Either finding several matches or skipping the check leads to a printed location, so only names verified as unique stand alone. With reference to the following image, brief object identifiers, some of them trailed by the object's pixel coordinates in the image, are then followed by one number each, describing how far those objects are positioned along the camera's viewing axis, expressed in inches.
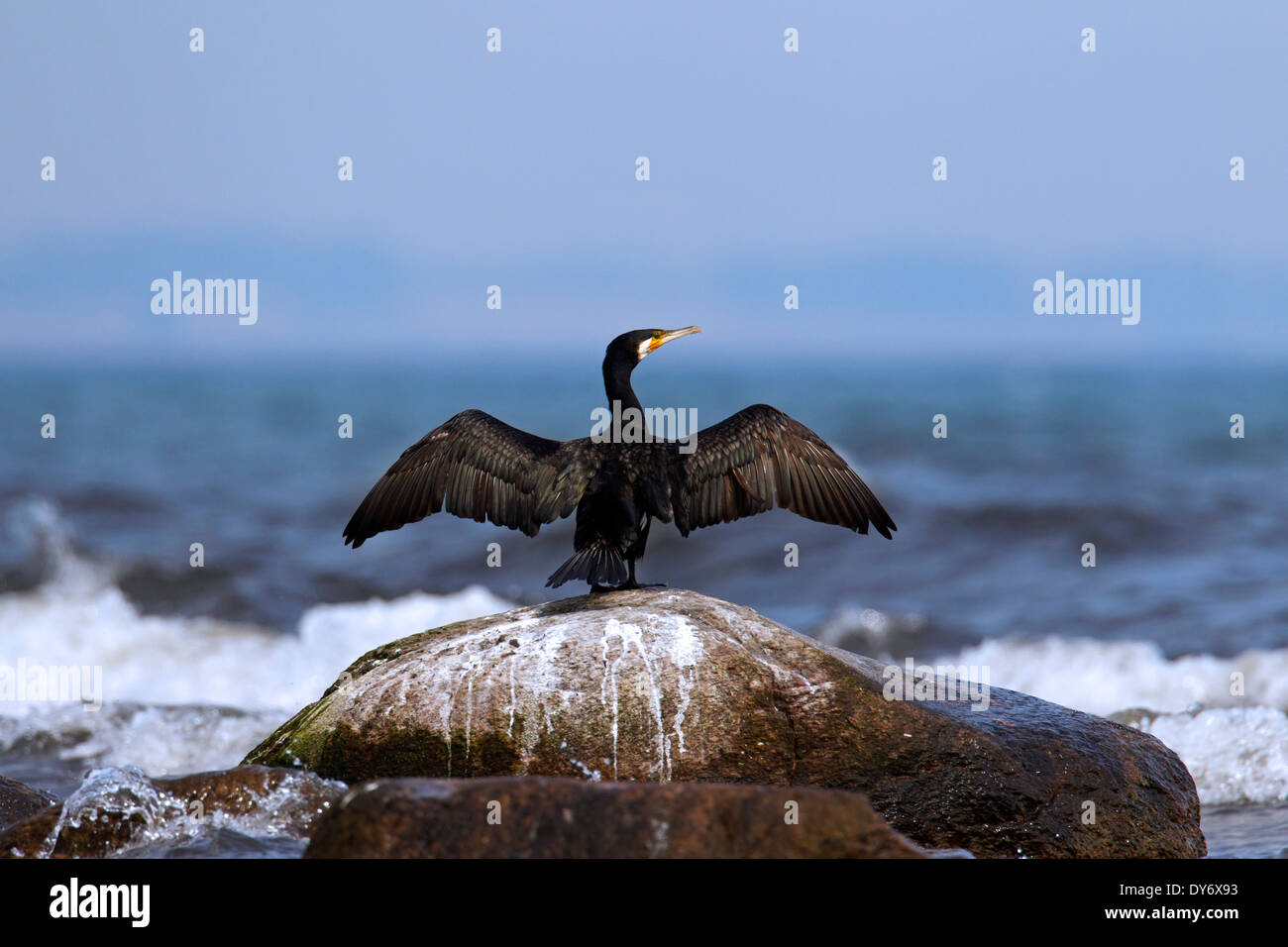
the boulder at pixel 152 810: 196.7
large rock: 219.6
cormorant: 266.1
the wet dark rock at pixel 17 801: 246.7
